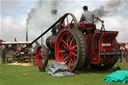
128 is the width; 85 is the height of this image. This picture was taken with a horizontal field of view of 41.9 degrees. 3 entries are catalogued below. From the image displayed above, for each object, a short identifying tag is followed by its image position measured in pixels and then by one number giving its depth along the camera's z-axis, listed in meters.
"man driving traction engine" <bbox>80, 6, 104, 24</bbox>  6.60
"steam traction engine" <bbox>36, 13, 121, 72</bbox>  5.76
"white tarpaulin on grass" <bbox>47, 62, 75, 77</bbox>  5.48
